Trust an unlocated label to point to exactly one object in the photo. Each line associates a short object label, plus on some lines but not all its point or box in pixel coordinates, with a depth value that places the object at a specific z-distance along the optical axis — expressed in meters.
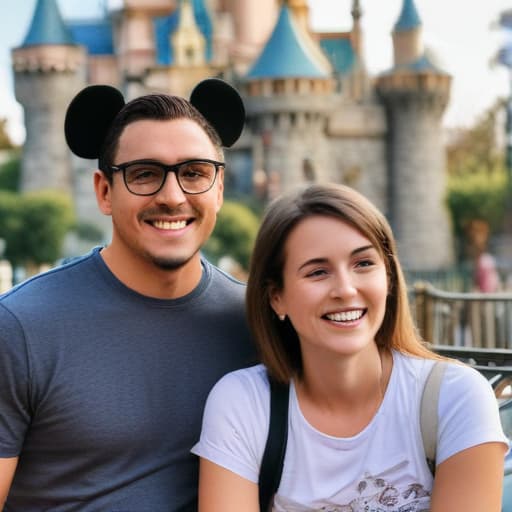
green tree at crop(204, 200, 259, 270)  21.20
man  1.71
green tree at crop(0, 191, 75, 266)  22.34
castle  25.30
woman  1.53
